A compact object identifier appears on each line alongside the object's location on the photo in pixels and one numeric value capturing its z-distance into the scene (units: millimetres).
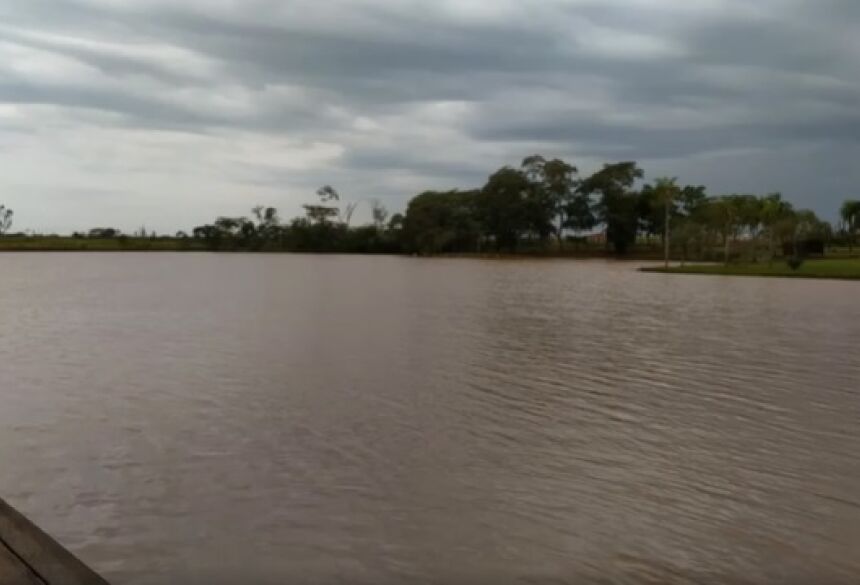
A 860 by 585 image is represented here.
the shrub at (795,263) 49781
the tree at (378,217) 118562
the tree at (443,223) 99312
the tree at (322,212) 120875
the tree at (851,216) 90675
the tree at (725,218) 65050
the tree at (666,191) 75000
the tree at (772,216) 67188
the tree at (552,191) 96875
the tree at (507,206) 96125
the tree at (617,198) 94312
